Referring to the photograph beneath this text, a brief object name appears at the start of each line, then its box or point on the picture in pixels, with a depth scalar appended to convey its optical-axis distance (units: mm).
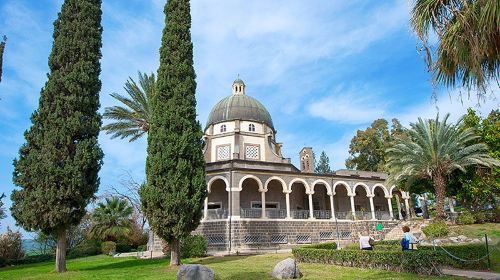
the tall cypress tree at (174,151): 16438
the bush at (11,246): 28625
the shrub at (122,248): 33625
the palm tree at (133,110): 26047
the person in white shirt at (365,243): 13492
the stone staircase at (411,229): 24950
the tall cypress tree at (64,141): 15773
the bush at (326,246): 18494
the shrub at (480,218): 24953
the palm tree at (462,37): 5546
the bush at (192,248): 22000
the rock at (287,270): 10820
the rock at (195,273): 9720
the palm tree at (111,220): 33906
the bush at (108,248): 31703
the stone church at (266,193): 26688
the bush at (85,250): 31172
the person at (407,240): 12398
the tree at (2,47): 14654
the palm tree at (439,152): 23938
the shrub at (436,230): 22172
